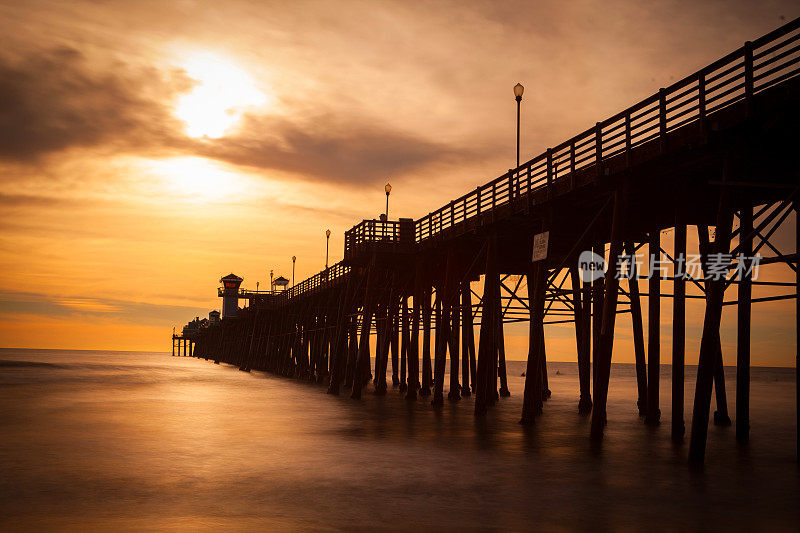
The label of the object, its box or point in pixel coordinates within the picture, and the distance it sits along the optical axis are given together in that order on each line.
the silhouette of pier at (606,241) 13.83
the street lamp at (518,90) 22.44
